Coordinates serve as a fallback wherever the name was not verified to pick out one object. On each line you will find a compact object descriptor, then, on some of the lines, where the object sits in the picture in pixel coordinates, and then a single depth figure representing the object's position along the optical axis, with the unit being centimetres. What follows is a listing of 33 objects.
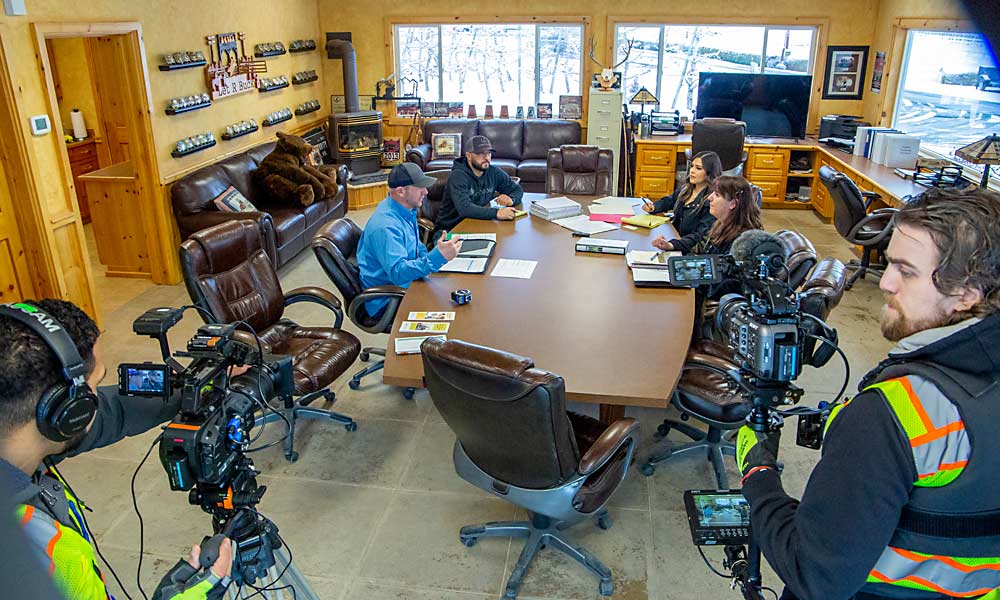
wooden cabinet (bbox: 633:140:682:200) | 782
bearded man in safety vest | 120
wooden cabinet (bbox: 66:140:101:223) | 671
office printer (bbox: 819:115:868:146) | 756
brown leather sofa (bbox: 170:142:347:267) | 552
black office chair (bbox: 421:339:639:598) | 219
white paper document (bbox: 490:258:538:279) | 373
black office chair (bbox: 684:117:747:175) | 716
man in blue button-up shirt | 366
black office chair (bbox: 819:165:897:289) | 546
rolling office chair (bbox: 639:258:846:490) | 299
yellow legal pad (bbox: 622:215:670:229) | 463
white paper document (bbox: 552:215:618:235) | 454
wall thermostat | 431
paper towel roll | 677
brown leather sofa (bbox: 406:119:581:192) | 812
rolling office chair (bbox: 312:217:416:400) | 369
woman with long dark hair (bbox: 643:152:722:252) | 420
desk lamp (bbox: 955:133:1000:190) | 495
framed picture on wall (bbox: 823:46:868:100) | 783
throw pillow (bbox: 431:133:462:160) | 803
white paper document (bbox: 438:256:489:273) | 376
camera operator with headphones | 131
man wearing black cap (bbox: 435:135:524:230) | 482
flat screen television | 781
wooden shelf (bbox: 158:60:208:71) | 552
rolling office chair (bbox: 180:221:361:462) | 339
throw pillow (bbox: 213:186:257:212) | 571
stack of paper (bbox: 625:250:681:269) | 380
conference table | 271
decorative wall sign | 620
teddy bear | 637
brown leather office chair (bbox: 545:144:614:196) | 577
